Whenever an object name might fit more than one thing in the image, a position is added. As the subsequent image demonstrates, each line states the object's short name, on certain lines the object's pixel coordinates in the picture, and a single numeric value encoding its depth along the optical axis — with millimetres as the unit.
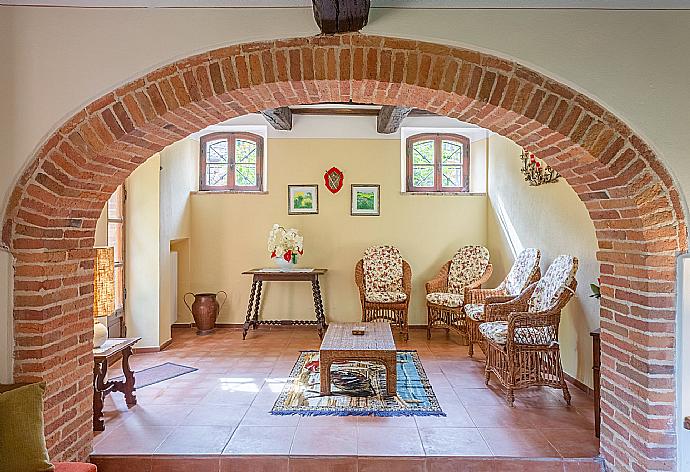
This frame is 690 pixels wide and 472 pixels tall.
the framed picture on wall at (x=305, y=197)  7805
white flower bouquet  7391
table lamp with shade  3854
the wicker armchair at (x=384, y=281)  7094
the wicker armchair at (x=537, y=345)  4574
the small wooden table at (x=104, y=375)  3958
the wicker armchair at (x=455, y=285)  6867
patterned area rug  4312
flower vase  7412
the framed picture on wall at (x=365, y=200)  7801
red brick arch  3010
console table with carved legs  7125
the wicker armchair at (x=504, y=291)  5652
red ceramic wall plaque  7781
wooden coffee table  4512
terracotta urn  7434
